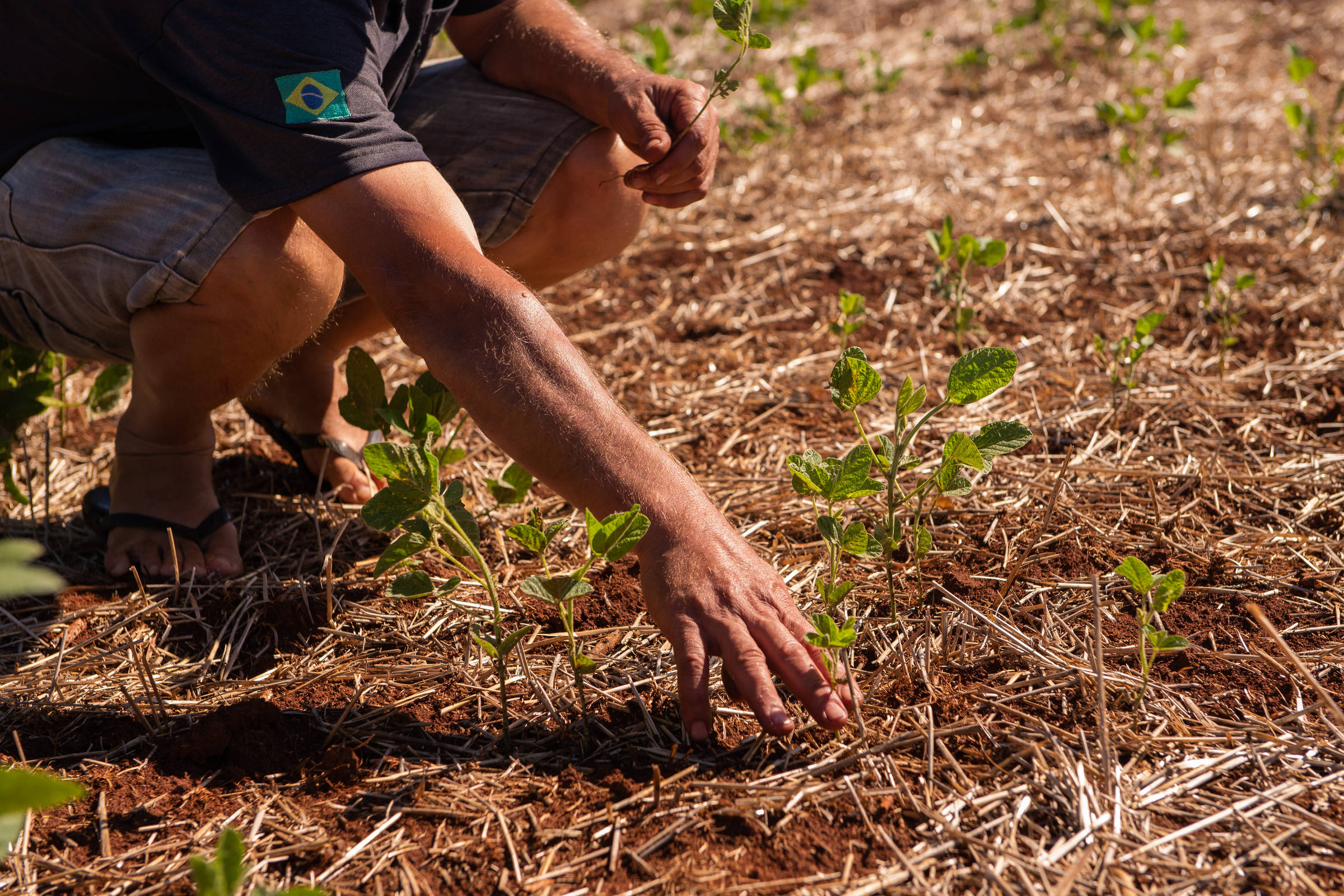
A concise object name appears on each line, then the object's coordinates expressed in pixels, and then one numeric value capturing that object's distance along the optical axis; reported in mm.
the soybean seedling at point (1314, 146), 3256
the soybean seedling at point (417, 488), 1393
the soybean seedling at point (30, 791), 672
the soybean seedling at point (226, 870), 978
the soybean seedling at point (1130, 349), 2172
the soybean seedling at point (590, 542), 1319
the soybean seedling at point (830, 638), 1308
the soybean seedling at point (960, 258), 2391
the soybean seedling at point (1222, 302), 2463
